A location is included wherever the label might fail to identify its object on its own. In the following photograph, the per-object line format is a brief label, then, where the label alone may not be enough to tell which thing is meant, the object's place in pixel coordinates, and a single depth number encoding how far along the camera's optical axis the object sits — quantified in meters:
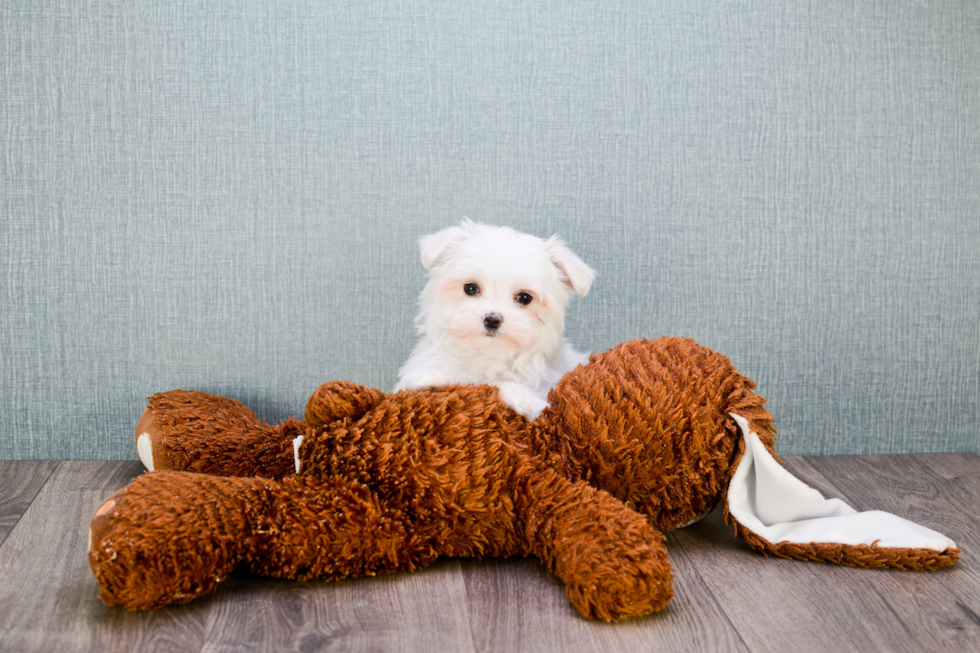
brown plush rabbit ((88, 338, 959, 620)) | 1.20
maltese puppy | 1.53
